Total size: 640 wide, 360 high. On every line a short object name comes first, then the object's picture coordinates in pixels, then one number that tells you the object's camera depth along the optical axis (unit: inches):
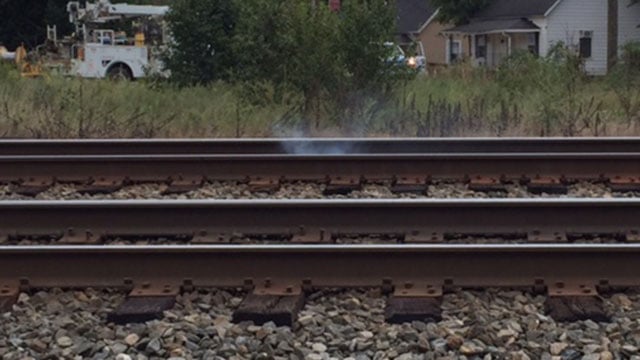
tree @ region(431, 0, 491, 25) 2051.4
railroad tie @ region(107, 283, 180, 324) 220.2
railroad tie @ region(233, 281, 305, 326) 217.0
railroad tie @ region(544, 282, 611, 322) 215.5
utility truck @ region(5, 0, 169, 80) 1226.6
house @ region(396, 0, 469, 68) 2252.7
